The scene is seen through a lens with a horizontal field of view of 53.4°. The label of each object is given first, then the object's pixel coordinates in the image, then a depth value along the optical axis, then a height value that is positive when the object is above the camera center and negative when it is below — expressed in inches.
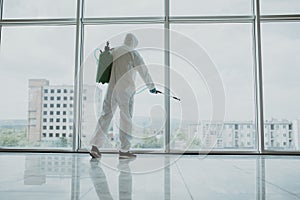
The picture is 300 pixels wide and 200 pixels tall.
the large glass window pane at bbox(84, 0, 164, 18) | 142.3 +53.2
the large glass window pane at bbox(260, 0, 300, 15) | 139.3 +52.9
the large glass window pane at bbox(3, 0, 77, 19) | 145.2 +53.5
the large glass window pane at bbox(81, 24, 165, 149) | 131.2 +17.0
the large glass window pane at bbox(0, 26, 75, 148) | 141.2 +15.2
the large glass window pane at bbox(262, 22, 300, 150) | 134.0 +16.3
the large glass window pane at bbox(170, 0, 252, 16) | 141.5 +52.8
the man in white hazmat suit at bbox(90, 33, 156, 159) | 98.0 +8.5
